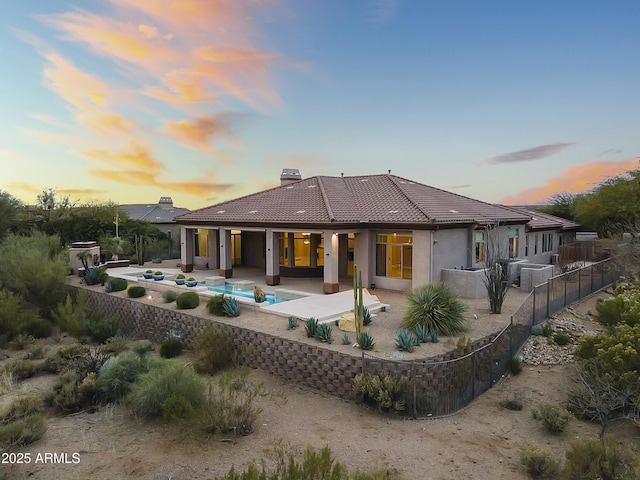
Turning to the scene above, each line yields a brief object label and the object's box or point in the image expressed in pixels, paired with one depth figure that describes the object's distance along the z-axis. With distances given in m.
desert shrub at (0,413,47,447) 8.57
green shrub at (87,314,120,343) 17.36
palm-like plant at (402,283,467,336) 13.21
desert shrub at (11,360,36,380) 13.13
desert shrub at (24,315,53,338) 17.98
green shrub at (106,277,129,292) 21.09
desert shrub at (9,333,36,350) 16.55
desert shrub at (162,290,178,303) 18.25
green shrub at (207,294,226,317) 15.64
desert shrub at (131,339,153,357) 14.63
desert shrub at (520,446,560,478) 7.45
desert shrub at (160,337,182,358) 14.92
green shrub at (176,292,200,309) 16.84
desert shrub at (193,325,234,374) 12.86
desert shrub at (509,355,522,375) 13.03
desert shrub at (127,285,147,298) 19.62
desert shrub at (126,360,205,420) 9.39
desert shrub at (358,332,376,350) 11.51
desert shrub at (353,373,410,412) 9.84
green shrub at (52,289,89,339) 17.66
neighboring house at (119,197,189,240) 46.12
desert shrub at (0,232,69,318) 19.75
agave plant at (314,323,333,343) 12.17
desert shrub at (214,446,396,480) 5.79
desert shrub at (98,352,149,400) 11.05
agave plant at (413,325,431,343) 12.39
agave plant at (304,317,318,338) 12.59
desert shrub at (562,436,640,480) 6.91
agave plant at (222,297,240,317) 15.37
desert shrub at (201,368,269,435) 8.88
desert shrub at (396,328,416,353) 11.49
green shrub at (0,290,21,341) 17.00
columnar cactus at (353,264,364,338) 12.23
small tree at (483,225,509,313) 15.74
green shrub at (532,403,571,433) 9.34
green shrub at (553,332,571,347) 14.76
